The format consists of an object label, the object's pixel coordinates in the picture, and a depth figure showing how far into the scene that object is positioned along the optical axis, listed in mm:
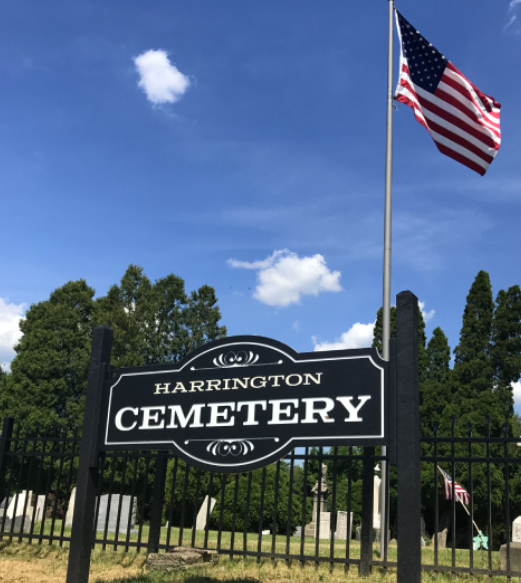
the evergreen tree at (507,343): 25672
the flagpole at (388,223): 6954
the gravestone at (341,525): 19062
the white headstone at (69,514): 14477
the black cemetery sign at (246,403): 3822
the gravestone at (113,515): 12312
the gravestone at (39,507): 16383
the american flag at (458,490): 9649
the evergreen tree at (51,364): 25906
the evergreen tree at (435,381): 24658
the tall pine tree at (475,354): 23891
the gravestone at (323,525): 18656
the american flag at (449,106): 9852
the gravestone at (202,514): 19962
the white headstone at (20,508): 15692
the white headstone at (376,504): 13802
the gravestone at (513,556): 7652
